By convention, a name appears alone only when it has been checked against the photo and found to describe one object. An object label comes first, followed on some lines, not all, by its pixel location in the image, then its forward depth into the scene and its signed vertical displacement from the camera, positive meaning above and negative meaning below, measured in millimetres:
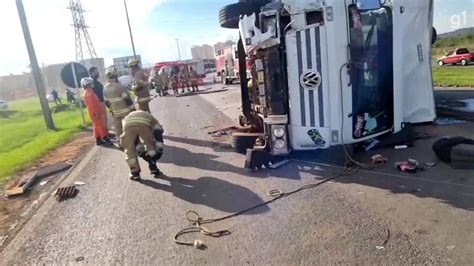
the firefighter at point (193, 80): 27094 -1589
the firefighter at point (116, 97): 7527 -596
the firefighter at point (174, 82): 26750 -1564
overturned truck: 5285 -398
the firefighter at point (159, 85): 26344 -1600
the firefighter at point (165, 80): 27047 -1382
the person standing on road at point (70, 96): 29741 -1873
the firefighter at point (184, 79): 27705 -1479
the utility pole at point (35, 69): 13250 +202
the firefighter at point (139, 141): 5836 -1131
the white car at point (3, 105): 33275 -2124
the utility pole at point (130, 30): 39906 +3309
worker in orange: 8992 -778
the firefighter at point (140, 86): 8102 -460
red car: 30766 -2579
